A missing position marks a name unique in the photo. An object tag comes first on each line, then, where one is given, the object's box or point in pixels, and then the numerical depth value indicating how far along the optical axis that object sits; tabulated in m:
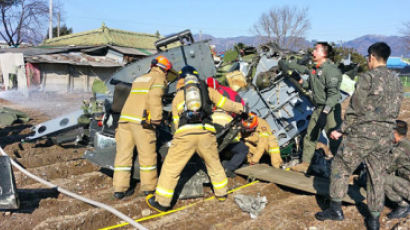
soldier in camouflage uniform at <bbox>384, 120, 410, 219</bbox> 3.49
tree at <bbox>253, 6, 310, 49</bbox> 38.41
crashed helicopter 4.85
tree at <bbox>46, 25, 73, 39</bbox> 31.88
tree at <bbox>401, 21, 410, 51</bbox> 38.83
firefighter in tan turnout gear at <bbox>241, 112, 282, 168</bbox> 5.35
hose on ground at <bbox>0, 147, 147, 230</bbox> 3.38
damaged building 16.78
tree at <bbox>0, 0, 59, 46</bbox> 29.25
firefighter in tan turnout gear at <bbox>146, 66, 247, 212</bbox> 3.78
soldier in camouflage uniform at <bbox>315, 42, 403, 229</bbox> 3.13
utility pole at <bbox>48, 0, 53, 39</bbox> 24.25
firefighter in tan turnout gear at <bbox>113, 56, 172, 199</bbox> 4.21
